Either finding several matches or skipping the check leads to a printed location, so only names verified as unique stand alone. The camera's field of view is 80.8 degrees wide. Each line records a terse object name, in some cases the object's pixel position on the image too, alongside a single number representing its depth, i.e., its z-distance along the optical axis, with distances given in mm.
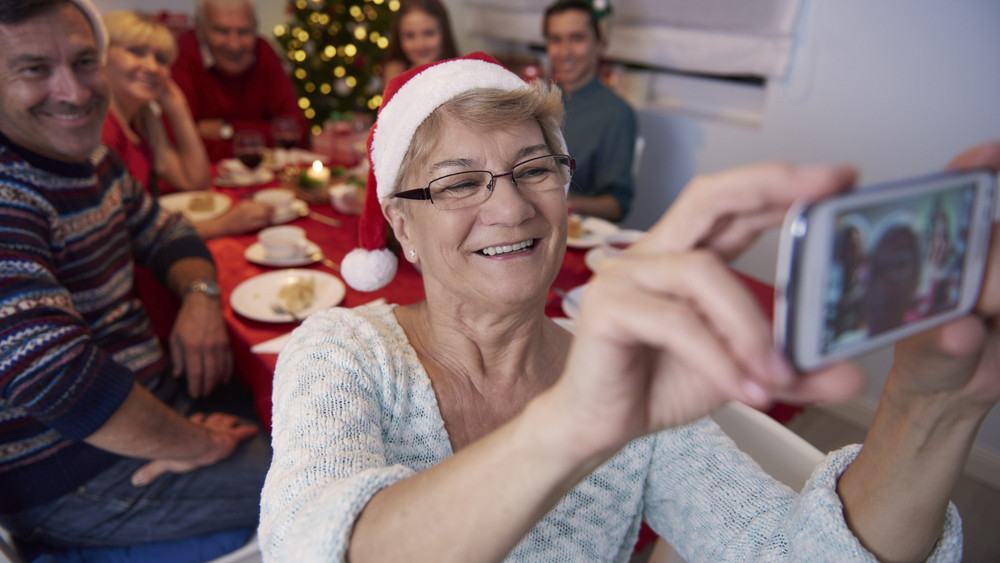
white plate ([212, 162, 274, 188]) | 2688
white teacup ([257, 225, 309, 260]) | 1842
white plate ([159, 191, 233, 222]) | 2277
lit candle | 2441
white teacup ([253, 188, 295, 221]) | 2209
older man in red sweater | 3381
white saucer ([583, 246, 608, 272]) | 1805
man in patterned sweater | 1119
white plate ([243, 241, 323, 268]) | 1849
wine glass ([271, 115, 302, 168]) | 2826
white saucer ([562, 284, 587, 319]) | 1480
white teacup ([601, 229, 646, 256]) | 1864
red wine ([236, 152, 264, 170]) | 2605
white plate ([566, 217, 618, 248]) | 1986
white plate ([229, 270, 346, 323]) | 1560
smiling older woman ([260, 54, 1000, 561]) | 431
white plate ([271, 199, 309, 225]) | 2215
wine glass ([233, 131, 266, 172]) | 2566
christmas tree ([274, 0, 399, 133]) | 4402
